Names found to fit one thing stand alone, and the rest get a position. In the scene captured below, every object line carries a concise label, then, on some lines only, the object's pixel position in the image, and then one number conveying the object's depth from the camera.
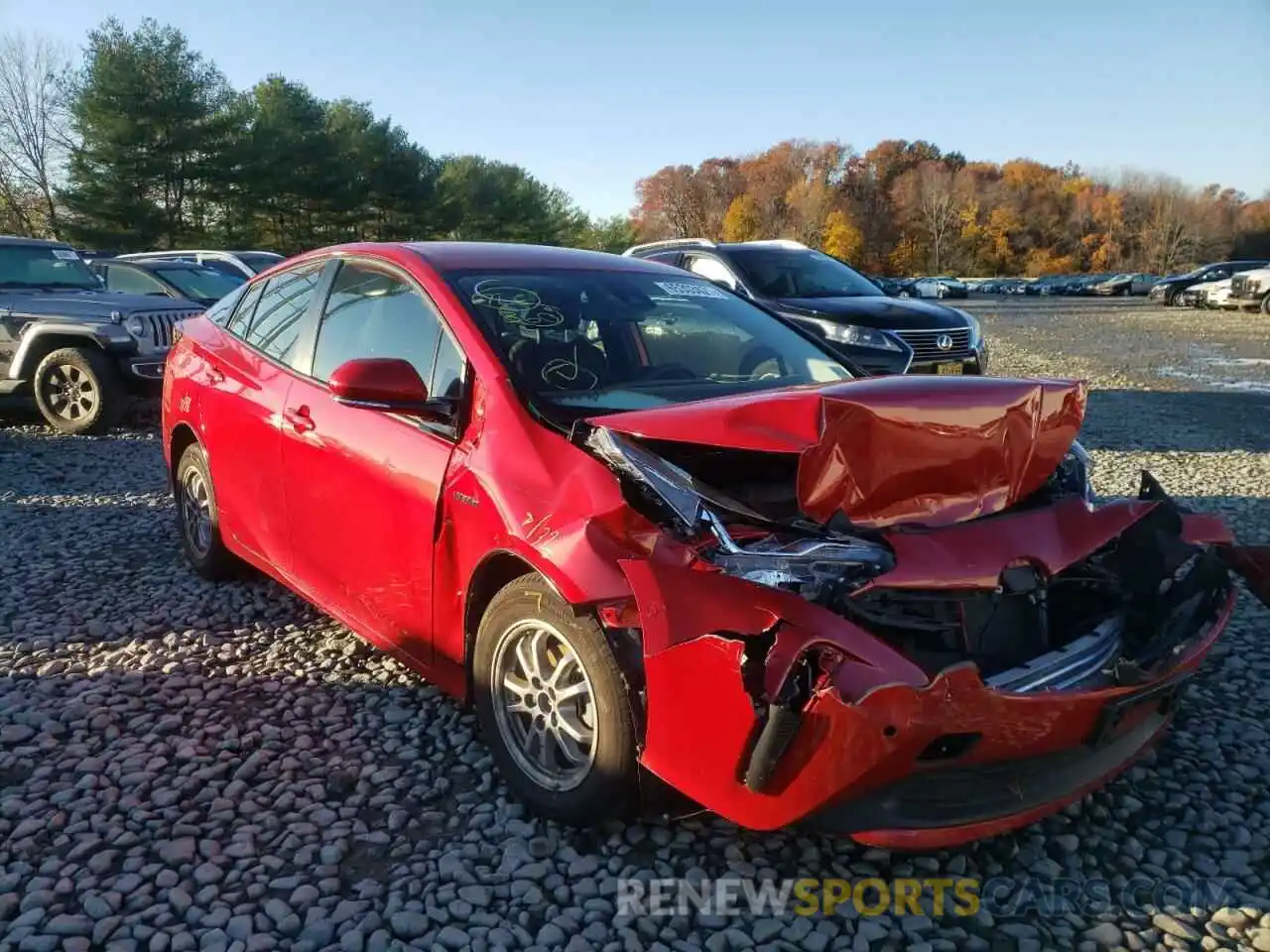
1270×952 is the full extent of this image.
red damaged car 2.12
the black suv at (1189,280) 39.22
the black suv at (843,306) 8.46
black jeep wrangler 8.80
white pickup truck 28.30
